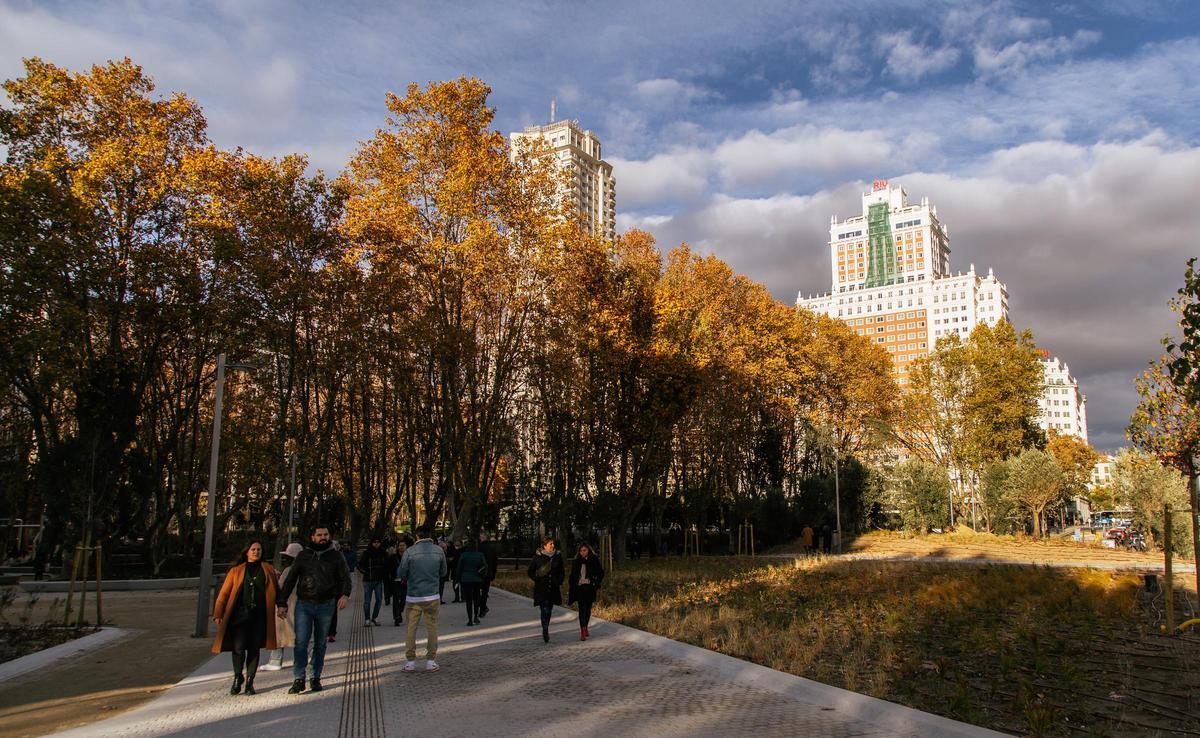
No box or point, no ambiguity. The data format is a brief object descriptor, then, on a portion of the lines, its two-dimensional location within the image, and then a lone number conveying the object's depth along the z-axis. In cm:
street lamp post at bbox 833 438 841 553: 4477
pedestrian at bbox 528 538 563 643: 1297
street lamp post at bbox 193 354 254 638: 1398
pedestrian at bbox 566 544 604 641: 1320
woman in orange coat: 905
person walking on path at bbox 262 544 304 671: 994
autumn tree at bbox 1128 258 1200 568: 1586
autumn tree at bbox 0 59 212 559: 2367
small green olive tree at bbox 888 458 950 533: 4794
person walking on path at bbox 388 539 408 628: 1611
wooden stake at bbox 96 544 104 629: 1448
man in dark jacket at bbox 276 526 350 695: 895
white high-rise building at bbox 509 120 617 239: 13825
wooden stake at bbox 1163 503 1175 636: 1206
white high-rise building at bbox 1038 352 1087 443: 18938
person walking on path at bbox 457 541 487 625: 1493
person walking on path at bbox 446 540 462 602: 1882
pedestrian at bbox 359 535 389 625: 1582
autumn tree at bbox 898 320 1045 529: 5334
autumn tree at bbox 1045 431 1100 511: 6675
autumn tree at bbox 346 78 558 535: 2877
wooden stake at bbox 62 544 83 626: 1436
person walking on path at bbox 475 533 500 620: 1594
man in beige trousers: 1064
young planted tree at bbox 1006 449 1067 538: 4519
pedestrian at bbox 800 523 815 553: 3747
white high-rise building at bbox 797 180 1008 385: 15462
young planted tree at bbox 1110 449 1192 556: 3392
